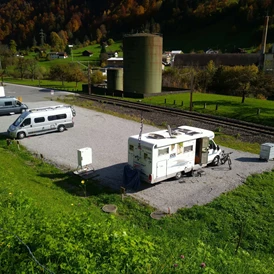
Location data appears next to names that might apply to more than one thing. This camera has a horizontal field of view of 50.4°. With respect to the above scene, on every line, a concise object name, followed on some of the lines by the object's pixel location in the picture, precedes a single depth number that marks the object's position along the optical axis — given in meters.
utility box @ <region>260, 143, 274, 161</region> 18.19
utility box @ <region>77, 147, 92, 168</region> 15.92
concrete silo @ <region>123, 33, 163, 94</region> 48.59
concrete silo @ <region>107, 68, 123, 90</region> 52.88
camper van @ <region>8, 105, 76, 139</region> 22.75
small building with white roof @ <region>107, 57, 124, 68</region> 101.45
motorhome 13.88
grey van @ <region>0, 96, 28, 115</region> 31.28
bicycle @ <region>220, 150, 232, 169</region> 17.61
